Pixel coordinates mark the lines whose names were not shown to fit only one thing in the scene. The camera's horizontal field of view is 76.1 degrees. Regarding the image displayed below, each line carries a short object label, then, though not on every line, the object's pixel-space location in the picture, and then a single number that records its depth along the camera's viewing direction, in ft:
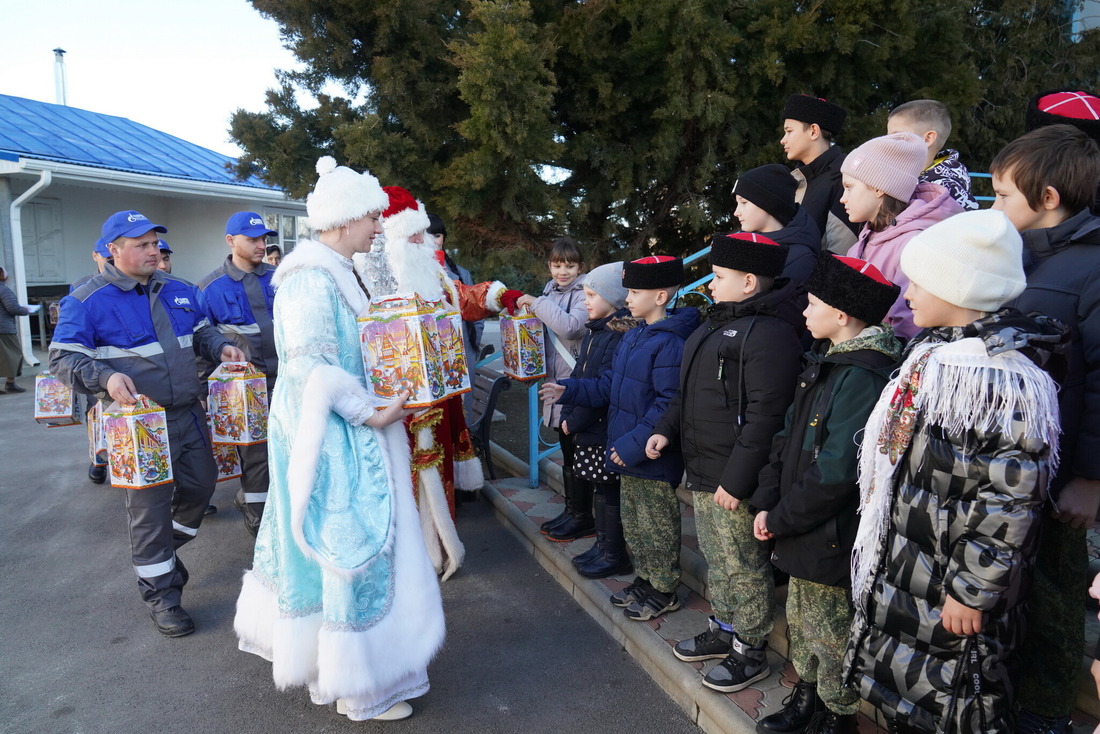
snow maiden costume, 8.77
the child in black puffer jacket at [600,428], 13.00
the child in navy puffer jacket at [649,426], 11.07
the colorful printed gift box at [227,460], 16.22
